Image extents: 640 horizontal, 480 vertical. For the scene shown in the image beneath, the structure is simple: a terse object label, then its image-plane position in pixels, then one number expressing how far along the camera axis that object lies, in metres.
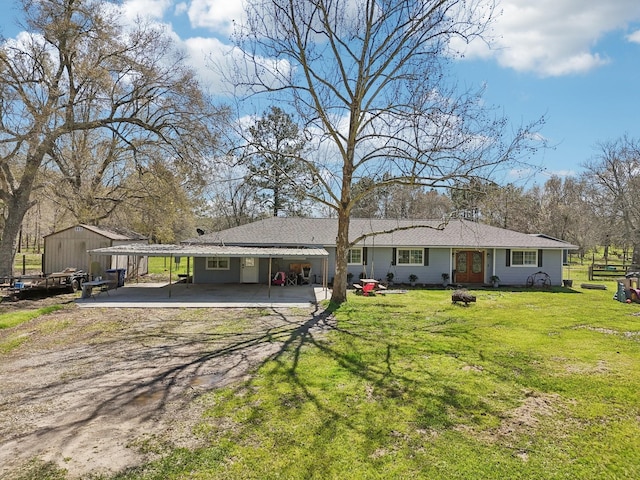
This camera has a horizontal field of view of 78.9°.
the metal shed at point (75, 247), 17.98
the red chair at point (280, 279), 17.82
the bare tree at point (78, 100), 14.93
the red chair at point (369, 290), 15.42
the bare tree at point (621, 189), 32.50
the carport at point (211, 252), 14.17
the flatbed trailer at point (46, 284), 13.64
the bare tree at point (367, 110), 11.05
